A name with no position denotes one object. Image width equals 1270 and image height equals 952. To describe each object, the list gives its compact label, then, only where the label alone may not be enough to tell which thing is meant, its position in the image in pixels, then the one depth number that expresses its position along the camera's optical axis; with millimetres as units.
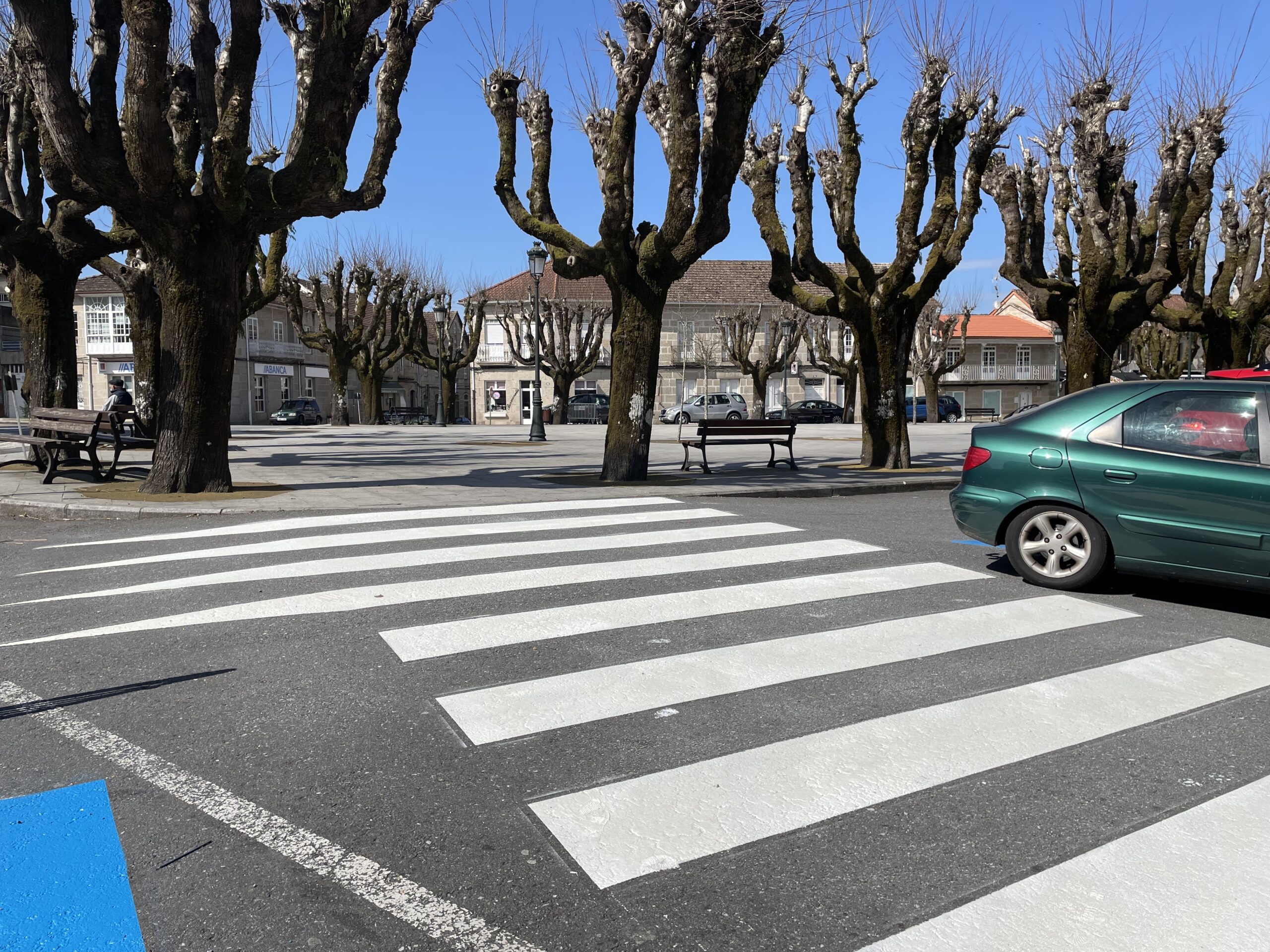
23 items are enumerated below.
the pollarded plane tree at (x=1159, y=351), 54375
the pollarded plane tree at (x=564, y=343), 50094
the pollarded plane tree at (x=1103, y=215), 18031
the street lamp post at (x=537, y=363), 26031
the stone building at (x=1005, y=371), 68062
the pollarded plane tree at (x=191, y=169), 9875
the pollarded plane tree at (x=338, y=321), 43312
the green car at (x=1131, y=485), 5590
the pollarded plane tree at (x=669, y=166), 12523
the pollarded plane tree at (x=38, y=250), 14438
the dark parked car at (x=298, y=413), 51250
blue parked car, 56531
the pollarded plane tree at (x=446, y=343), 50562
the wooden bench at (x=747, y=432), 15766
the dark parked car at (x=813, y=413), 54188
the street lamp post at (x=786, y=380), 54094
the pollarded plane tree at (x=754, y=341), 52750
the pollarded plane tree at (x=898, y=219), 15656
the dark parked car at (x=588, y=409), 53406
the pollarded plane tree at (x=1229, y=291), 23281
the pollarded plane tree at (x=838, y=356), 52906
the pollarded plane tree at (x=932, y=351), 51250
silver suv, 49281
